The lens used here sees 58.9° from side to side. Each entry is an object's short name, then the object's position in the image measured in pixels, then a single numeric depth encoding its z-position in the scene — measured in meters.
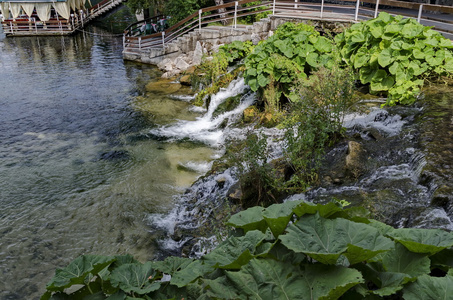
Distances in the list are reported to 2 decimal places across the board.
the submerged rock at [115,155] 10.68
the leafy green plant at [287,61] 11.12
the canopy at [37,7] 32.44
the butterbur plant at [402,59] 9.41
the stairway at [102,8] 37.34
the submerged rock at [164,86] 16.84
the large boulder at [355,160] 7.09
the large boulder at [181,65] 19.17
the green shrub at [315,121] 7.32
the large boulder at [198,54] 18.95
